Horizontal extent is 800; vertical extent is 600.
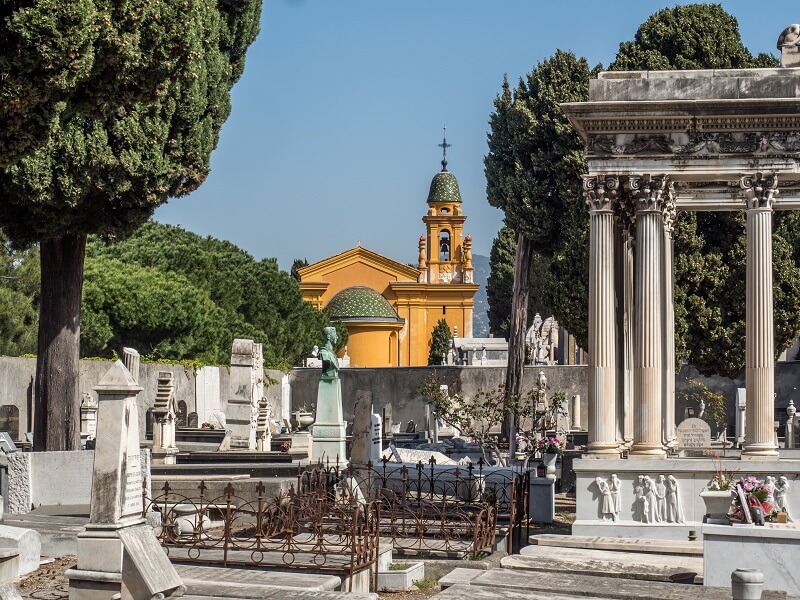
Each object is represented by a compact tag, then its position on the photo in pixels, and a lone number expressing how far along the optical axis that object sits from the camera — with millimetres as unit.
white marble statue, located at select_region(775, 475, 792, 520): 17156
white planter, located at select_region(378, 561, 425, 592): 14320
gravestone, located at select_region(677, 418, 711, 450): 22031
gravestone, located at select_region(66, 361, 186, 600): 11828
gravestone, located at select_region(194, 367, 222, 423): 41656
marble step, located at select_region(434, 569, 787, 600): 13117
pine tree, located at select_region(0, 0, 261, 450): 18562
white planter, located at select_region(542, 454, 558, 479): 21712
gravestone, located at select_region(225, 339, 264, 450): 28523
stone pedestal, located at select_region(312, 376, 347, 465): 22703
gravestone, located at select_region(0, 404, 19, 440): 30625
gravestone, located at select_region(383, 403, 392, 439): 40172
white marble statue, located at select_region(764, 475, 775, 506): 15398
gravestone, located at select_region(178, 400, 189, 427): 39031
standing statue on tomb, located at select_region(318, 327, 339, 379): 23047
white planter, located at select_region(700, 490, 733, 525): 15534
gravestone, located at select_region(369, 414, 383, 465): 23272
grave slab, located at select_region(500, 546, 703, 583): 15008
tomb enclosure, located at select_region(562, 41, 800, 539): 18375
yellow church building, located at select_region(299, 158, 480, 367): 83438
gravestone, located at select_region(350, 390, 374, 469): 21484
